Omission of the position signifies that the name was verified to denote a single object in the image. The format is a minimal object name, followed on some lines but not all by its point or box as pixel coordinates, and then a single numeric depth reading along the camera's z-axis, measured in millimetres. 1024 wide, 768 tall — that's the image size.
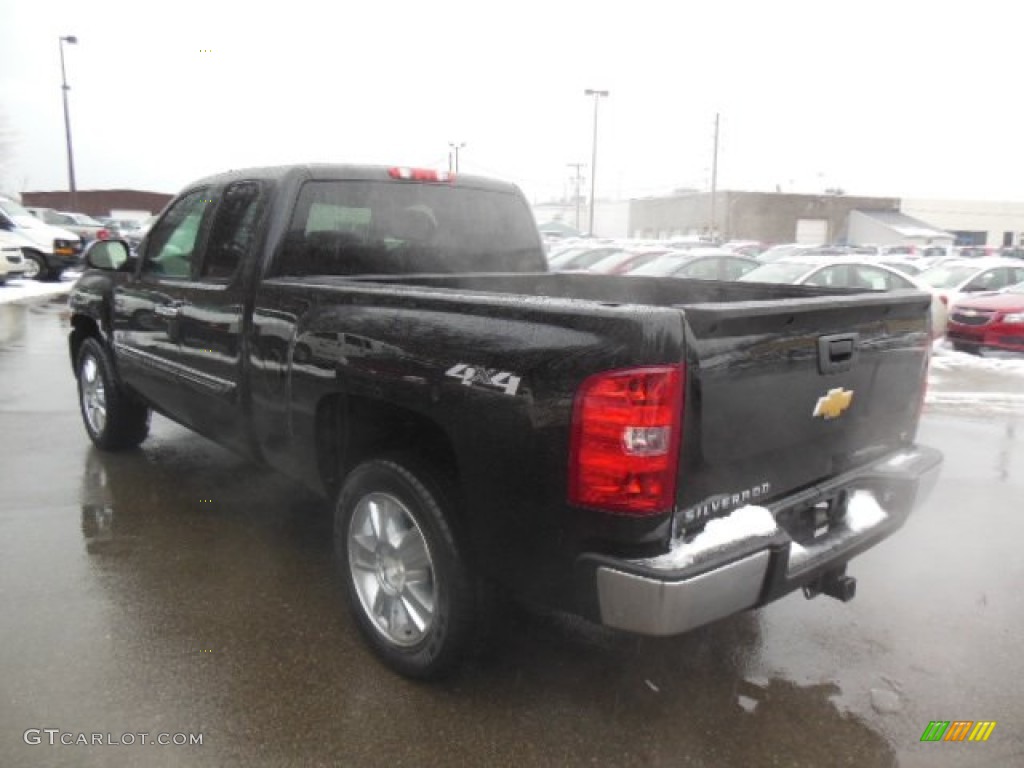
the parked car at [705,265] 14039
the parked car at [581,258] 18733
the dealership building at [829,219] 60688
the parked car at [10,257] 17250
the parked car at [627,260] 16531
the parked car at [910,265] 17312
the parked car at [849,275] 11898
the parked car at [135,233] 30109
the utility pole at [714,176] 55156
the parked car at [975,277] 14500
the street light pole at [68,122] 36594
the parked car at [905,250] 36969
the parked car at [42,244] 19219
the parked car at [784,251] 28172
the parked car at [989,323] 11656
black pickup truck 2367
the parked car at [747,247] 29709
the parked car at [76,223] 28867
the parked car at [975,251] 37031
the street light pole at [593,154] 49012
